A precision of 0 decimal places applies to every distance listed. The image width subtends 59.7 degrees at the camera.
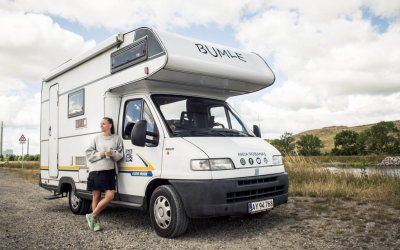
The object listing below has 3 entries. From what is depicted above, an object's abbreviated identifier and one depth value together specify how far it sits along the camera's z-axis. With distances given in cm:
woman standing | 566
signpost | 2866
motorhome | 478
